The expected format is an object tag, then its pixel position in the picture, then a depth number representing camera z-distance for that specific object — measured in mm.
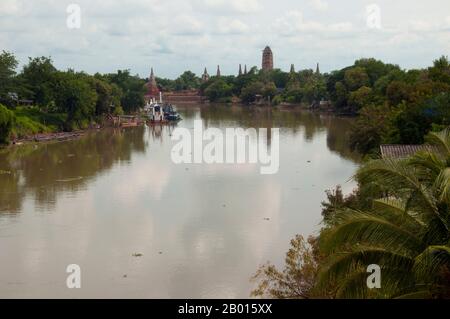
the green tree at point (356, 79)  64875
